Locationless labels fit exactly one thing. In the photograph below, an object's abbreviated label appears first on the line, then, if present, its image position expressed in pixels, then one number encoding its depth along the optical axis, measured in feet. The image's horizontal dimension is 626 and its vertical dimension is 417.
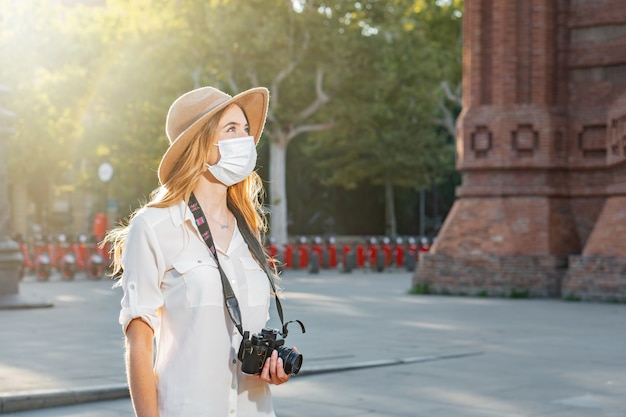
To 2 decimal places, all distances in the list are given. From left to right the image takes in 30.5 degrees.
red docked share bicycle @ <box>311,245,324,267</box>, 128.36
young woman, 11.40
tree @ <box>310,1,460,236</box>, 138.10
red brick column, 74.23
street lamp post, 63.00
